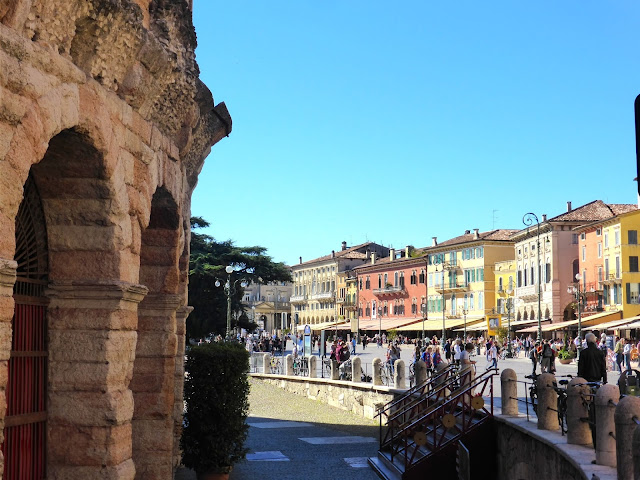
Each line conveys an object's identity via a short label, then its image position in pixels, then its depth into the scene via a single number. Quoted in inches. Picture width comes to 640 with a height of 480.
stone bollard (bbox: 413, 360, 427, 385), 848.3
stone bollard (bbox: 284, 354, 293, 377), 1371.8
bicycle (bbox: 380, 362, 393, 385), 1191.1
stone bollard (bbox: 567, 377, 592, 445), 434.6
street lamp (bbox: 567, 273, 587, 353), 2391.7
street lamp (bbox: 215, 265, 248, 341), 1777.8
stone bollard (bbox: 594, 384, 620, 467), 375.6
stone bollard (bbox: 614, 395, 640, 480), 332.2
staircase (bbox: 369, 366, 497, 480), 597.9
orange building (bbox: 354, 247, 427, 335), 3555.6
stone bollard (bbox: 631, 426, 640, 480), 293.6
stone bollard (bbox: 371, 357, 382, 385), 1040.2
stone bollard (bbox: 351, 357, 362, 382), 1113.4
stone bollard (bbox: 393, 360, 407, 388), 946.1
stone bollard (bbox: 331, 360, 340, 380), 1181.1
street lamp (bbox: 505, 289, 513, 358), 1949.4
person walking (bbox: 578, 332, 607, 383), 564.7
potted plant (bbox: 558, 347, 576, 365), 1508.4
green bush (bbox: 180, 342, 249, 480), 530.6
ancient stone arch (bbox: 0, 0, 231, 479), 239.1
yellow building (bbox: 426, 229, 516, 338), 3189.0
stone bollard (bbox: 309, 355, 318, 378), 1251.2
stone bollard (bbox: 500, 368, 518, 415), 585.9
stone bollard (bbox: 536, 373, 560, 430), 496.4
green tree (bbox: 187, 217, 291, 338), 1923.0
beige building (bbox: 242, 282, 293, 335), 5083.7
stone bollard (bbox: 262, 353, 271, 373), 1459.2
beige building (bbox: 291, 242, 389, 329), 4333.2
